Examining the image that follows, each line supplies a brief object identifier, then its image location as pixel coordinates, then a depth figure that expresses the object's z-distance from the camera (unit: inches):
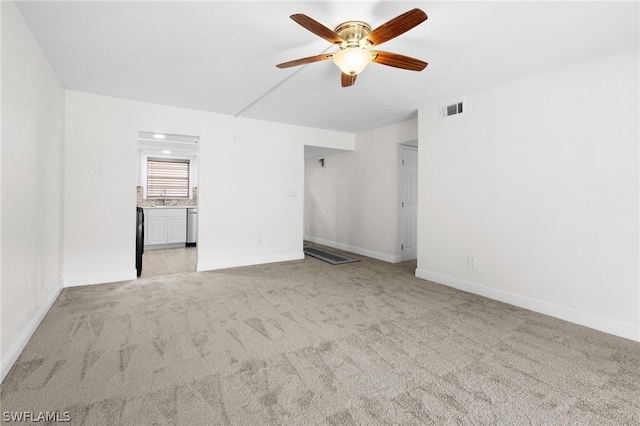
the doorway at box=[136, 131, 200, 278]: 240.7
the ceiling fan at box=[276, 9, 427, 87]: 76.1
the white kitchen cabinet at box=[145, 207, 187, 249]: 263.4
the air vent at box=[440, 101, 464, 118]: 148.8
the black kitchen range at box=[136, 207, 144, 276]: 171.0
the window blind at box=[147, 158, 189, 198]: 297.6
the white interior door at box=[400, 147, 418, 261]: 213.8
